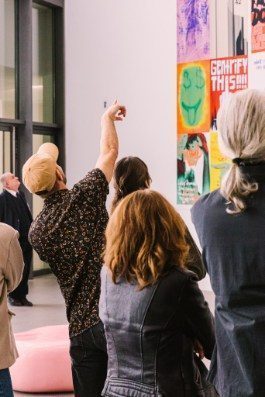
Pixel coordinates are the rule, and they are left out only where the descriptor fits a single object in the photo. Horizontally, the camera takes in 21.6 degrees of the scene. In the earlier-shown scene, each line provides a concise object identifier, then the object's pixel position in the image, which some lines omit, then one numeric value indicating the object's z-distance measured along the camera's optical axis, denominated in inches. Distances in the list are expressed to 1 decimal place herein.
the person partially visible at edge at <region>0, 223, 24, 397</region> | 119.0
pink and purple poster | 377.4
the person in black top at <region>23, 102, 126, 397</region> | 113.7
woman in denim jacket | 83.9
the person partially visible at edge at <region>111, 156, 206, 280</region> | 120.7
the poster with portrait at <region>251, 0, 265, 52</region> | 352.5
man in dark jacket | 335.3
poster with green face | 378.6
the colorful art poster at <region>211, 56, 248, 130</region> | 363.9
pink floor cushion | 198.7
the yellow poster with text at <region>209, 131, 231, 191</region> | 370.9
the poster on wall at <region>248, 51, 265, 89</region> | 354.0
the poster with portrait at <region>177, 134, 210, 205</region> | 378.9
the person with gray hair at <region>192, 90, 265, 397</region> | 74.5
